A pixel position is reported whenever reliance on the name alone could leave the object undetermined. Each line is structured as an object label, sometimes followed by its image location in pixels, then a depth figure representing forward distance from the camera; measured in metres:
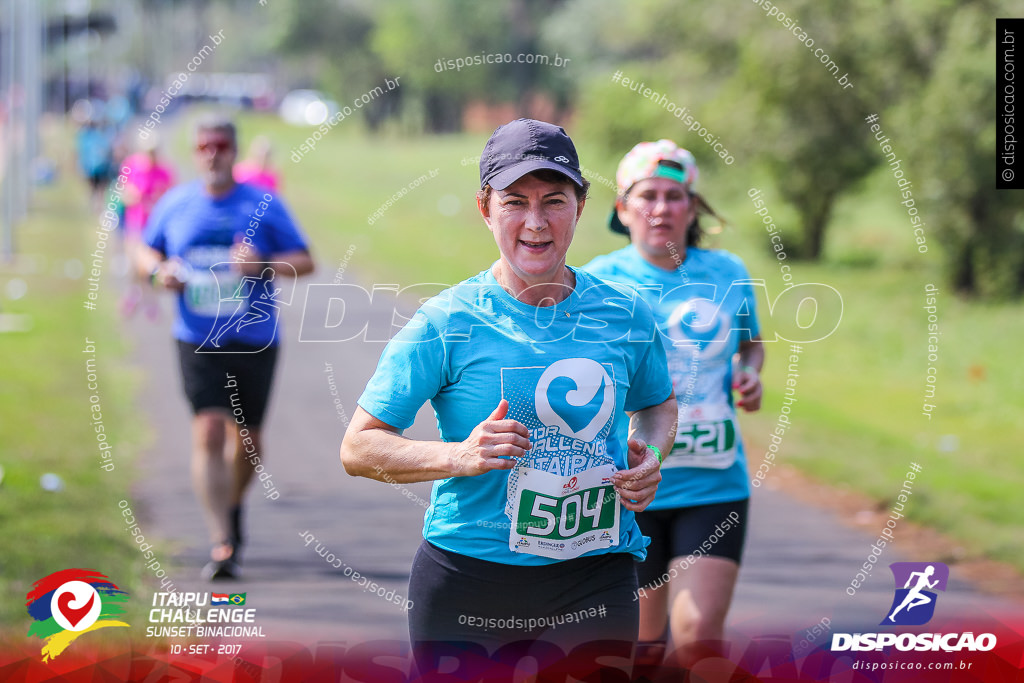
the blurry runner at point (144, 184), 27.61
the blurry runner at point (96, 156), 48.34
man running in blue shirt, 12.36
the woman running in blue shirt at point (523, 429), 6.01
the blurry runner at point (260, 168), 27.33
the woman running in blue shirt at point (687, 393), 8.62
